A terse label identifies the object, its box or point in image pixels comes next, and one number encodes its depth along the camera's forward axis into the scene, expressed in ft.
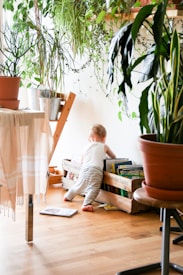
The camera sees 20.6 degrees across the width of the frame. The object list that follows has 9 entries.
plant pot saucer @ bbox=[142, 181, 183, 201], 7.41
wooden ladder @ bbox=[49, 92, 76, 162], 14.19
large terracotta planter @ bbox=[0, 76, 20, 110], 9.94
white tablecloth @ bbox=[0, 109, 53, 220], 9.14
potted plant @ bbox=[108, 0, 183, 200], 7.42
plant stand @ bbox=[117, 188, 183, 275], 7.39
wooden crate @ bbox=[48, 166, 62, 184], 14.82
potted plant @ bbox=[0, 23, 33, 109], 9.94
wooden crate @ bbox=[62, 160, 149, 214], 12.07
